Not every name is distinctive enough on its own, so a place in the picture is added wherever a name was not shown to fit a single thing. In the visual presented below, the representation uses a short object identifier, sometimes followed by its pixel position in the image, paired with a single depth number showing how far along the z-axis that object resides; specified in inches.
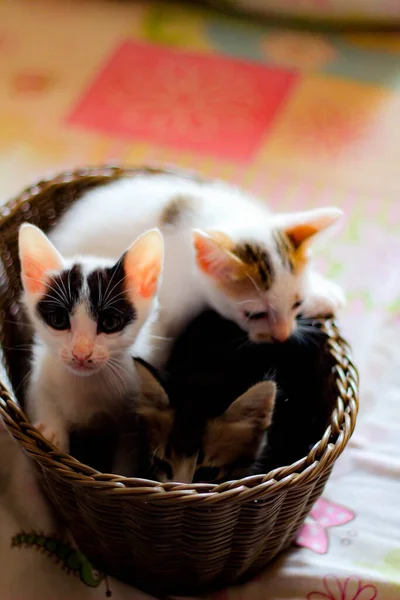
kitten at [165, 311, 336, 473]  42.9
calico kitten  44.8
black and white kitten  37.3
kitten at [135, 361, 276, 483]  37.8
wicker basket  33.7
